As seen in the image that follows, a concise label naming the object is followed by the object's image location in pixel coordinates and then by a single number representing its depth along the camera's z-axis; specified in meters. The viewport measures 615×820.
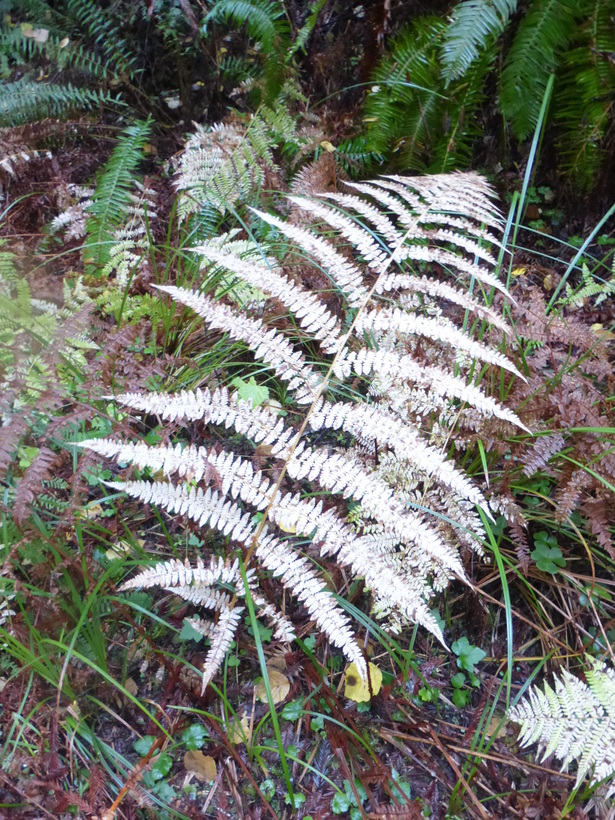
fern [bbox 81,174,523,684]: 1.18
